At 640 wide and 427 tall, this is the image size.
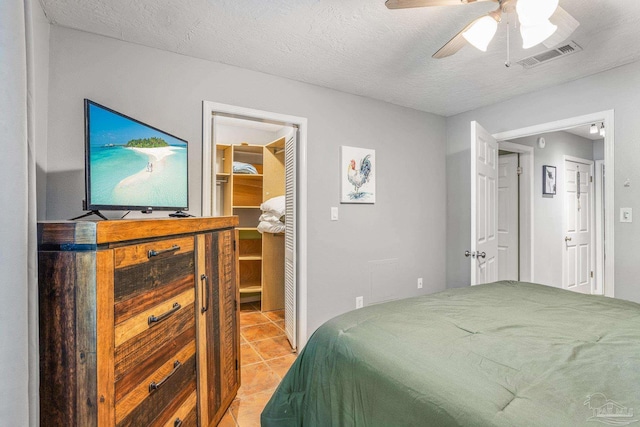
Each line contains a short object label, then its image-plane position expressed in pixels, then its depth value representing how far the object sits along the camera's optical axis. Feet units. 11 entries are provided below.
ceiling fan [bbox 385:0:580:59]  4.36
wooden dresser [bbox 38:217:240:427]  3.03
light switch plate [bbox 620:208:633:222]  8.06
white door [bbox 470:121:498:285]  9.02
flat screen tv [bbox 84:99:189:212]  4.29
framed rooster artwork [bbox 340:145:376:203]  9.98
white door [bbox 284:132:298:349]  9.43
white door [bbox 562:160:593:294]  14.11
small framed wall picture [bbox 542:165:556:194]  13.19
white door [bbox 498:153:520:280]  13.25
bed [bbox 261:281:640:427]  2.60
